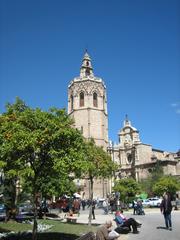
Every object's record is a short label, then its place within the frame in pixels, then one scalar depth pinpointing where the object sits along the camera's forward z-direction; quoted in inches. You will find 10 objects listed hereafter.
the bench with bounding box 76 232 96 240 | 254.6
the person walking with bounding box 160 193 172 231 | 409.7
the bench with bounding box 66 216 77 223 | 561.7
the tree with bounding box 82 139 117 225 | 536.2
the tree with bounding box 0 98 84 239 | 319.1
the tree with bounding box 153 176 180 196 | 1245.6
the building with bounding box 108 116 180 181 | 1885.7
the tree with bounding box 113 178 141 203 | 1085.6
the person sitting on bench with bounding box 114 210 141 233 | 412.9
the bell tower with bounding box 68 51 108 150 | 1847.2
